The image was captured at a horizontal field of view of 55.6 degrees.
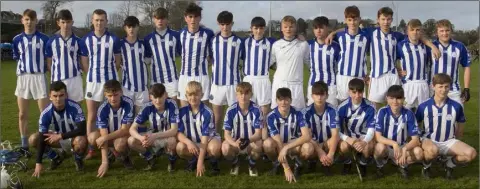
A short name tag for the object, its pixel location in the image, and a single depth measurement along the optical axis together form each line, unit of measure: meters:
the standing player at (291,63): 5.51
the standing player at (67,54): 5.50
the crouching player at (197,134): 4.66
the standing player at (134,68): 5.55
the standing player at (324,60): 5.55
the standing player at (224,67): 5.62
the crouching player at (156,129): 4.75
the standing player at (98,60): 5.44
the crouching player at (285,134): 4.54
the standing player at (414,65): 5.39
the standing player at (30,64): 5.55
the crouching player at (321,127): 4.57
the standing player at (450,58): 5.35
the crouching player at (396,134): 4.51
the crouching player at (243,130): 4.66
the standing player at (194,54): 5.64
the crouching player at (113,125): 4.78
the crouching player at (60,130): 4.73
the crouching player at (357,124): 4.63
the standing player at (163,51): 5.67
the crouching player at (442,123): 4.57
